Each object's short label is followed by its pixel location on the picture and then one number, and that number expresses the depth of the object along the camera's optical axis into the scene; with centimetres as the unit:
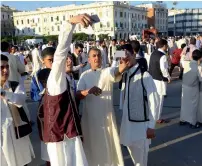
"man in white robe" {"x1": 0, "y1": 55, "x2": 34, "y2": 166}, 182
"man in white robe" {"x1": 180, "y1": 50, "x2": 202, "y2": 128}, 361
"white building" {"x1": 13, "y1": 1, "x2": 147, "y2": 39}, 6054
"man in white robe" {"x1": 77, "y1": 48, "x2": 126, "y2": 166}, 216
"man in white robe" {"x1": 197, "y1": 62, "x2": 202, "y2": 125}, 386
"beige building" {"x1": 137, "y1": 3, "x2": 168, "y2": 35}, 7636
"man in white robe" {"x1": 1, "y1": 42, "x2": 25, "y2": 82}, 364
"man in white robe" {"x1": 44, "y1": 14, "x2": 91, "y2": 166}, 163
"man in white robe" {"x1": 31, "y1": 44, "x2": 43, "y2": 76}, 835
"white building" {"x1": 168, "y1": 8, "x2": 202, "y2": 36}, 7816
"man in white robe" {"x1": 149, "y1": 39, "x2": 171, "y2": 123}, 398
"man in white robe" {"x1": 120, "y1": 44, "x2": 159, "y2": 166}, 216
